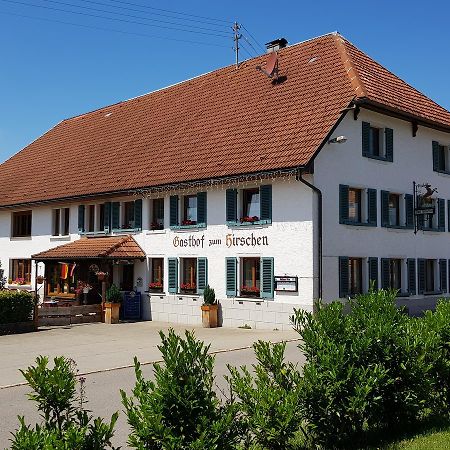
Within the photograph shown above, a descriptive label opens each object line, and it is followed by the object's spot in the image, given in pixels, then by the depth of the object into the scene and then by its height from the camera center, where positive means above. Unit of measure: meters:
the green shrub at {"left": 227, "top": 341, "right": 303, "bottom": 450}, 5.97 -1.27
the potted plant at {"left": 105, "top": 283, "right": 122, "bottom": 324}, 22.82 -0.98
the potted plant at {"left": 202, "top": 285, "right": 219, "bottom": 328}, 21.16 -1.06
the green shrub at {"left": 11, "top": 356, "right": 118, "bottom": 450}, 4.59 -1.10
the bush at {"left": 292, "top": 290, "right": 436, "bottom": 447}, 6.69 -1.02
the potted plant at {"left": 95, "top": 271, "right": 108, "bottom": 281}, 23.12 +0.12
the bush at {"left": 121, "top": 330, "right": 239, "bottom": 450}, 5.20 -1.12
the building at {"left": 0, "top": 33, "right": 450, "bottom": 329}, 19.77 +3.02
